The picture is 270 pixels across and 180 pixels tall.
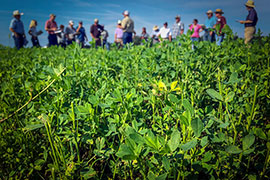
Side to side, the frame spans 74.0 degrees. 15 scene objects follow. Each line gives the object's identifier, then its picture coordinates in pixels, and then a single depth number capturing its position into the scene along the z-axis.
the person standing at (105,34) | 12.03
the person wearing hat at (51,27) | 11.01
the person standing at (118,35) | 10.91
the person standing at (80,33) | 12.55
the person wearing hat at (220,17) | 8.01
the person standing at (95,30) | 11.19
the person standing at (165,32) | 11.58
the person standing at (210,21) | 8.56
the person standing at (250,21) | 7.25
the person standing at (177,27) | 11.23
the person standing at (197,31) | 9.31
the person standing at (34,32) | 10.75
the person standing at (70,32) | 12.34
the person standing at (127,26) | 8.92
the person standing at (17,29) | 8.66
